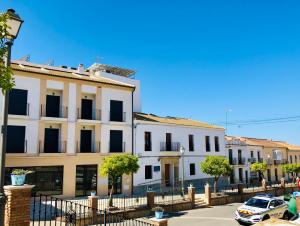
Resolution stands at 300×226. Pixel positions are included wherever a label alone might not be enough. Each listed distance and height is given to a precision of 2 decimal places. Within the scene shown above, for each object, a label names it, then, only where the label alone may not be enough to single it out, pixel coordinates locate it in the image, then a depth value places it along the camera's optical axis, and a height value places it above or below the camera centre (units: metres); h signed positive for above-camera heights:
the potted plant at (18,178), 7.44 -0.58
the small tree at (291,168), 41.84 -1.95
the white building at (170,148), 28.20 +0.87
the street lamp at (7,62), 6.32 +2.29
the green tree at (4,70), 5.94 +1.90
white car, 17.01 -3.37
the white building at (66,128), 21.89 +2.37
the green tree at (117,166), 19.39 -0.70
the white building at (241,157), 41.41 -0.34
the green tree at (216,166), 25.64 -0.99
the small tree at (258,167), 36.12 -1.53
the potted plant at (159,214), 11.26 -2.31
